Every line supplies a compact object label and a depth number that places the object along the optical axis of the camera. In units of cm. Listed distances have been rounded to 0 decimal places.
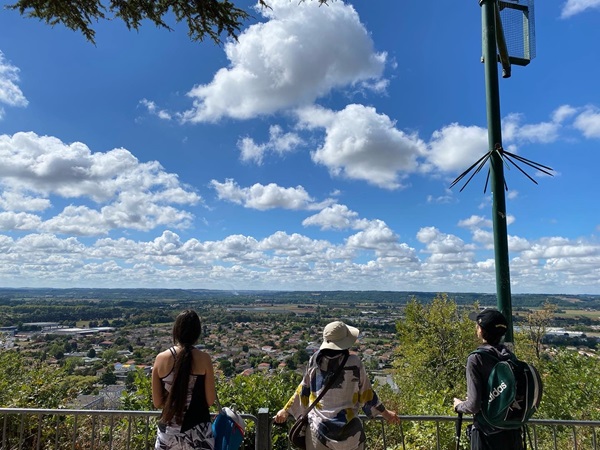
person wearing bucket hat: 260
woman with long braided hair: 261
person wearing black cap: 245
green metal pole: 278
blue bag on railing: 274
